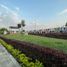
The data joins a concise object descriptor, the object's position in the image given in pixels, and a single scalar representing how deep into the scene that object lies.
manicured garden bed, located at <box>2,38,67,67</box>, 2.23
